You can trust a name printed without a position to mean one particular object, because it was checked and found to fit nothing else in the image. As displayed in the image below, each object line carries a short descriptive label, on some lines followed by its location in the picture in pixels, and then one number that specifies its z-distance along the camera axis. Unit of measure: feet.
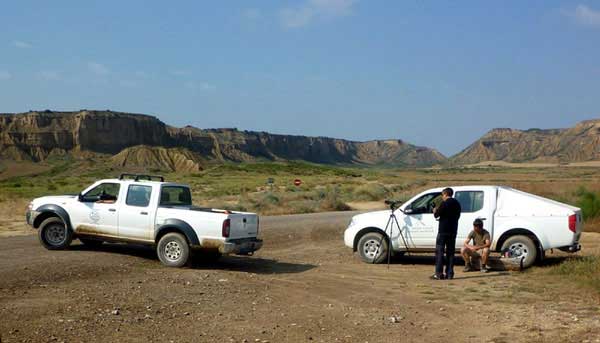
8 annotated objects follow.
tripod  46.48
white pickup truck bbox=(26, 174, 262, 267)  42.47
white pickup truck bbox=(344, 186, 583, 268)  43.06
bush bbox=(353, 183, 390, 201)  142.92
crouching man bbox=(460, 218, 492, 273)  42.80
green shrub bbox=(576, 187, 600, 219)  76.18
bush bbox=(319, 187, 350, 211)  112.00
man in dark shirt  40.32
